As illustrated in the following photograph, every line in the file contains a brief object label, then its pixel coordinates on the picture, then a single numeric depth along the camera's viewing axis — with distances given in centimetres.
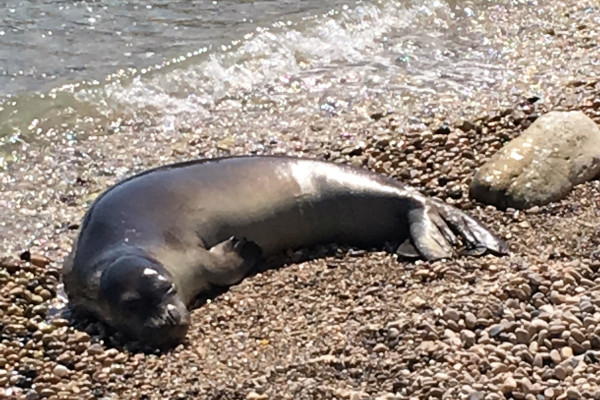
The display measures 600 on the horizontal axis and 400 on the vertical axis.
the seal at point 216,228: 889
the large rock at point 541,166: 1072
